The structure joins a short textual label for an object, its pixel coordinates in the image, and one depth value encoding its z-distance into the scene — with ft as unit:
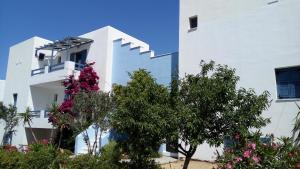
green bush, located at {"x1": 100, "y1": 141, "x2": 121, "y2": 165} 40.18
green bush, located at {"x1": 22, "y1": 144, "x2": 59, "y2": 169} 38.99
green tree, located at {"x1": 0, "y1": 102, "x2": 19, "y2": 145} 92.63
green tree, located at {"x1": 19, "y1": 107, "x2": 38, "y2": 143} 76.13
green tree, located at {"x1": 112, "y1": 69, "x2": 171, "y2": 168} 30.19
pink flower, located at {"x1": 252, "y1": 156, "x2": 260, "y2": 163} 22.63
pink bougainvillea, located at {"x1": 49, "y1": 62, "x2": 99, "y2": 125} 77.20
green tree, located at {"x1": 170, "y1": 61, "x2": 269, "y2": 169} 29.48
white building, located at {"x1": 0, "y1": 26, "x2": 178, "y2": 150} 76.64
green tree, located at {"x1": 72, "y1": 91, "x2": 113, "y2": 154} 54.60
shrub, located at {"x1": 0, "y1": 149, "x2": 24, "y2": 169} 40.81
